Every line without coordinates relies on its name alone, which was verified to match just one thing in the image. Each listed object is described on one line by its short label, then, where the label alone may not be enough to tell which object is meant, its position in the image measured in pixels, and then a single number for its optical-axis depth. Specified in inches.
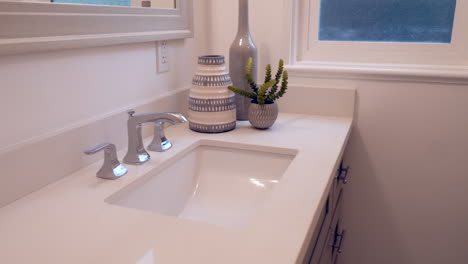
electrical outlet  49.7
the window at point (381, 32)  53.1
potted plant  49.1
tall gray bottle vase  52.6
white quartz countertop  24.8
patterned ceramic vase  48.1
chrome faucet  39.0
